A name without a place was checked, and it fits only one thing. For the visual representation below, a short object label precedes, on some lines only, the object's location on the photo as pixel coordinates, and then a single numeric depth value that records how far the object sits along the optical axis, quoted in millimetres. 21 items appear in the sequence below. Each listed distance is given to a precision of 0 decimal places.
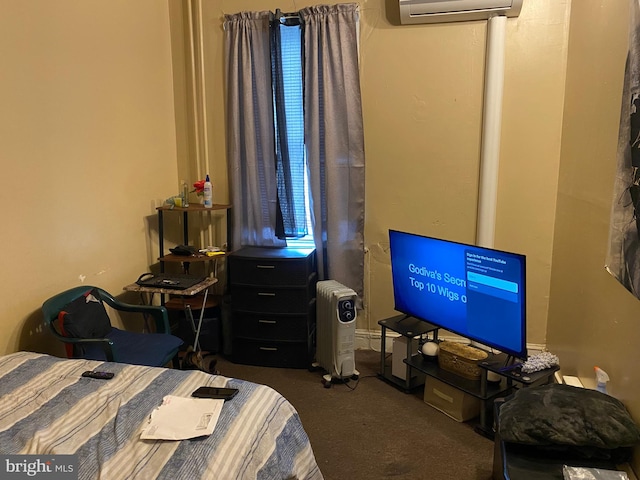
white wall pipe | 3234
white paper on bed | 1655
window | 3615
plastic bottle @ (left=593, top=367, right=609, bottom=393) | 2135
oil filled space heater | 3213
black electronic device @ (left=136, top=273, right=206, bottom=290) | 3139
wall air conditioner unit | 3125
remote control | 2107
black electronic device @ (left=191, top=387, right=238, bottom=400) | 1895
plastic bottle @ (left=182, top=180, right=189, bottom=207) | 3752
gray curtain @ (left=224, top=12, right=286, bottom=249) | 3639
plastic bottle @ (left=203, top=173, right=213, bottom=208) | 3654
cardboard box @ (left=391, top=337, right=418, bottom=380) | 3217
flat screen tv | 2617
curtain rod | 3504
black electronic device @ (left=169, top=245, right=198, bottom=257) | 3518
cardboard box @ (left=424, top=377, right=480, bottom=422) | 2842
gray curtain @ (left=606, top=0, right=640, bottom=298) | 1757
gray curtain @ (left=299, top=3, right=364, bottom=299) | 3475
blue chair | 2570
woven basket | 2832
